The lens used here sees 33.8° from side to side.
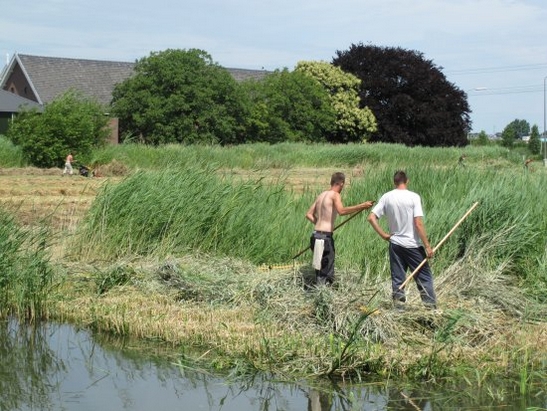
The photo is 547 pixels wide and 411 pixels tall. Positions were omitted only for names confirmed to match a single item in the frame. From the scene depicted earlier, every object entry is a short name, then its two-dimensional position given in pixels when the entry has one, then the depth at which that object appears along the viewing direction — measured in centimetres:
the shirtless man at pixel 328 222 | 1105
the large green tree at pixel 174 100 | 5009
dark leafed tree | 6888
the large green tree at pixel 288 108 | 5844
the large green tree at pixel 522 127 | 16775
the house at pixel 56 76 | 6128
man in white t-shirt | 1041
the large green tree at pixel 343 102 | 6506
